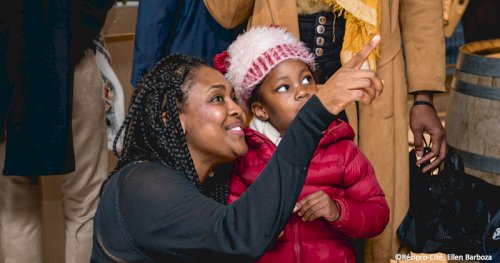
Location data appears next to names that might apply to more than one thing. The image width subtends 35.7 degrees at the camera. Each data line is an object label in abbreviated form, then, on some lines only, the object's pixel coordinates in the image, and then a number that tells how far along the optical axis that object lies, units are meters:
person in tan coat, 2.49
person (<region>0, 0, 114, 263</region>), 2.65
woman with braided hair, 1.66
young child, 2.19
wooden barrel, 2.99
